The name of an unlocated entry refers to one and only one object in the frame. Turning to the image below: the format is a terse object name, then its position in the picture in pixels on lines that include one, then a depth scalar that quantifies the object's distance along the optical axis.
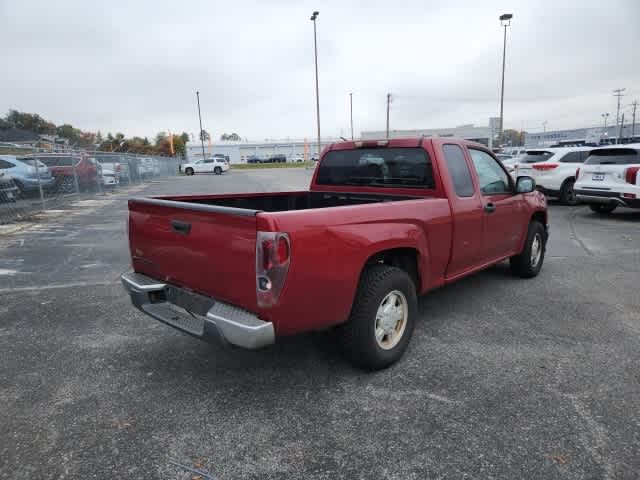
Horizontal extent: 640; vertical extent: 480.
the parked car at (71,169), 13.59
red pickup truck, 2.66
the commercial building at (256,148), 87.75
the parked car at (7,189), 11.14
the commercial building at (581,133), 86.25
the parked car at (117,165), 20.26
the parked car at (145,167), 28.06
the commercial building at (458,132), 79.50
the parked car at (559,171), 13.48
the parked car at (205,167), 41.88
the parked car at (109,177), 19.67
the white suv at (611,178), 10.00
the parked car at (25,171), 11.69
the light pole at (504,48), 29.22
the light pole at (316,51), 33.47
